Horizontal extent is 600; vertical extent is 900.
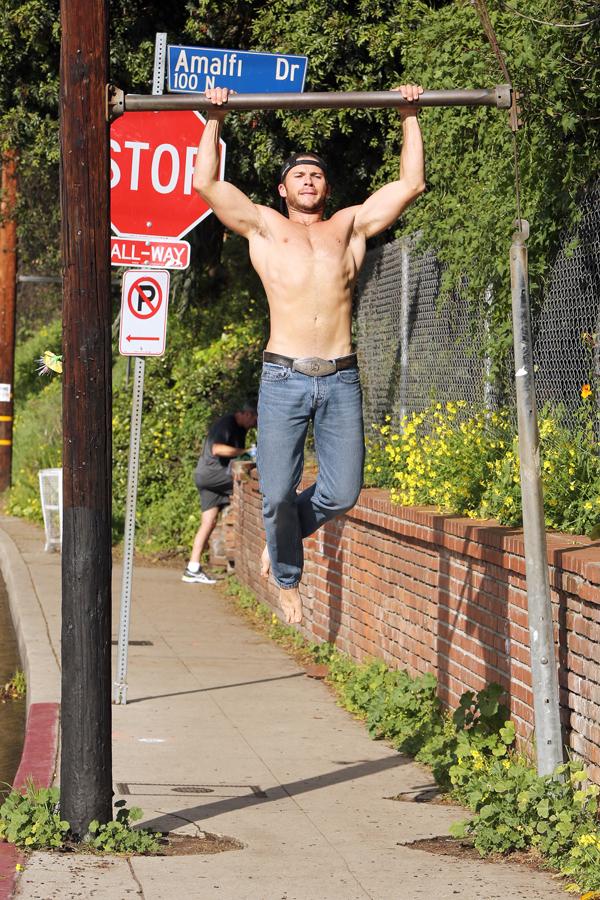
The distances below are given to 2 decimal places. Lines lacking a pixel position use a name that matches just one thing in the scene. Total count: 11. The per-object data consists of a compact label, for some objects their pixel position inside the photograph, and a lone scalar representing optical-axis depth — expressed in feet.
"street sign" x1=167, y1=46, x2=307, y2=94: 43.86
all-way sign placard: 44.72
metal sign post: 44.37
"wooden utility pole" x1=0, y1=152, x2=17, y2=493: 119.22
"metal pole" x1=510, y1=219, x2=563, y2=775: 28.19
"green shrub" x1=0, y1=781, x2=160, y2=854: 27.75
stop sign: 44.76
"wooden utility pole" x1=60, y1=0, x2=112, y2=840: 28.41
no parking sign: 43.94
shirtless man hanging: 30.99
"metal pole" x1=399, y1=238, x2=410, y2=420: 53.20
